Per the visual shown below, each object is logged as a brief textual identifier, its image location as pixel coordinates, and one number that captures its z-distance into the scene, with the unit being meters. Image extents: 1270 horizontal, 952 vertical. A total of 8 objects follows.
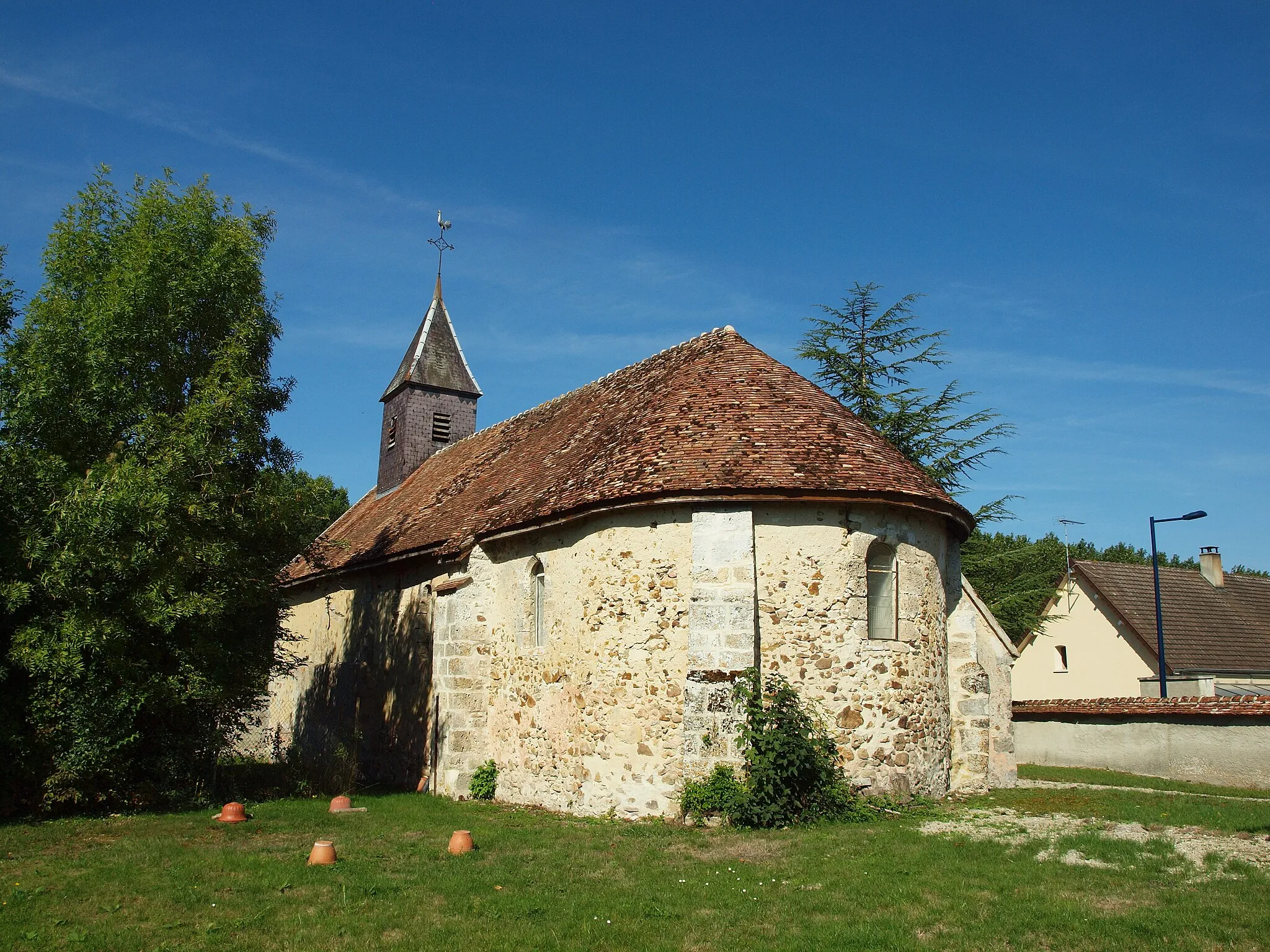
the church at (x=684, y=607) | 12.25
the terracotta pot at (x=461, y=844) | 9.96
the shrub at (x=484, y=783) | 14.72
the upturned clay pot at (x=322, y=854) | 9.16
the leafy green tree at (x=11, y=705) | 11.45
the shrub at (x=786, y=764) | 11.32
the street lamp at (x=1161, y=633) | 21.61
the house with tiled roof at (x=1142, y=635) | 27.06
